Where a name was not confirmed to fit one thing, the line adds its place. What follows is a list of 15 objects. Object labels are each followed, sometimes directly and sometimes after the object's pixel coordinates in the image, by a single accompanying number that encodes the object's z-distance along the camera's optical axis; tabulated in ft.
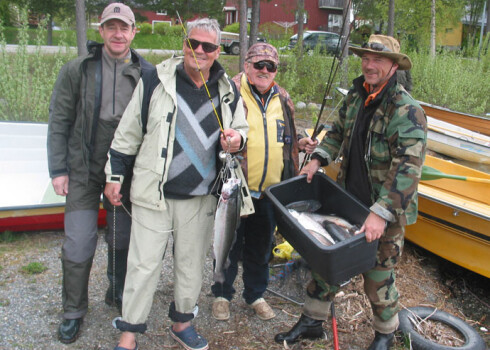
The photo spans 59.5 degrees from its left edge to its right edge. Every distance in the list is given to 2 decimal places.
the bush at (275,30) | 69.97
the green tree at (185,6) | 61.62
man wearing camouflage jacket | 9.30
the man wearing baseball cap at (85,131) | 10.19
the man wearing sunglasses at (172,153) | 9.17
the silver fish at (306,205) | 11.55
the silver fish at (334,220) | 10.46
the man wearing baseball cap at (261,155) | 10.96
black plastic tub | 8.86
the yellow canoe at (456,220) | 15.15
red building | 132.16
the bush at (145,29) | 104.99
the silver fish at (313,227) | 9.82
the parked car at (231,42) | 78.84
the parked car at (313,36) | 75.10
